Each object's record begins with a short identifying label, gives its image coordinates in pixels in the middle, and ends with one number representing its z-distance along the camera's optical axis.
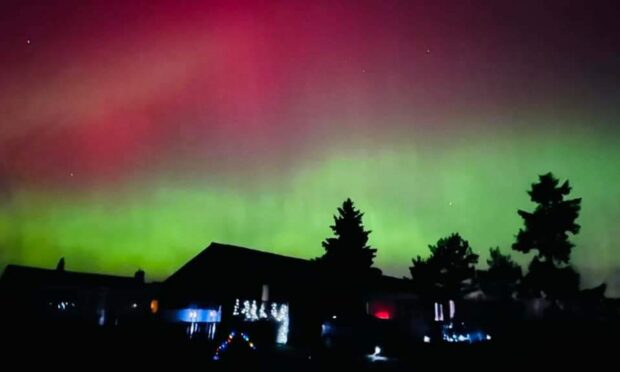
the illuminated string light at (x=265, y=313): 30.49
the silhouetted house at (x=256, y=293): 30.73
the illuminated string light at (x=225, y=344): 14.39
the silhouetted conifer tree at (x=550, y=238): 36.78
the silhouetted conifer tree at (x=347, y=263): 32.91
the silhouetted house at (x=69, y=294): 40.03
